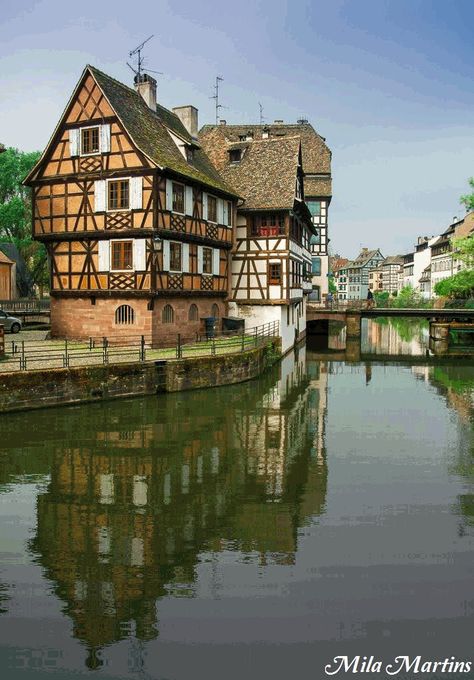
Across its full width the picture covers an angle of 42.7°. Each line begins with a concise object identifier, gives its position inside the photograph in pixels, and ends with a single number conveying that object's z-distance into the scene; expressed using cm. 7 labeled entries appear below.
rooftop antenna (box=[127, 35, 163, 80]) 3466
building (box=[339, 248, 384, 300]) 16300
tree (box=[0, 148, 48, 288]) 5562
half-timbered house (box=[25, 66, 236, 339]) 2933
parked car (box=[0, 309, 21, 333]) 3584
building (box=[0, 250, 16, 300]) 5394
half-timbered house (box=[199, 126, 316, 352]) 3753
